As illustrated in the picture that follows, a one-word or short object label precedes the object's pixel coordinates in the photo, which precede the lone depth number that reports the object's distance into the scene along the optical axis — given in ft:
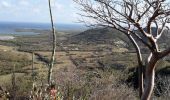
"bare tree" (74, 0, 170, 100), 11.41
